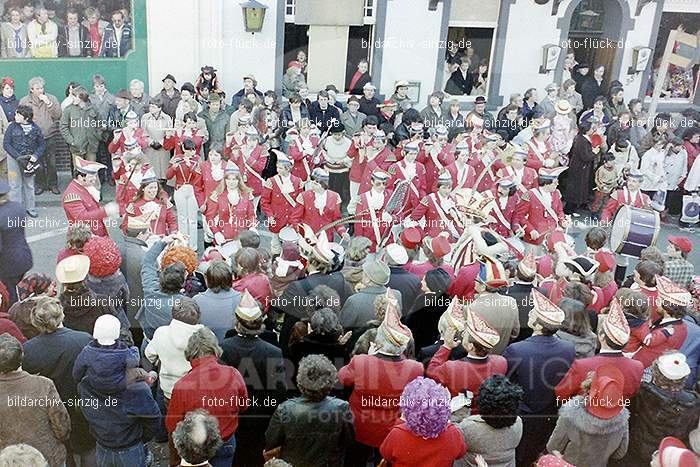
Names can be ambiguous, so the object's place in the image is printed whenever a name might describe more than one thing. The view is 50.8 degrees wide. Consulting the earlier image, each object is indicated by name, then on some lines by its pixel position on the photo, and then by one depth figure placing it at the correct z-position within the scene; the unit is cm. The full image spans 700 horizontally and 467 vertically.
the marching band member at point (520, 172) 918
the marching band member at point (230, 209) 828
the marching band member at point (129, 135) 1008
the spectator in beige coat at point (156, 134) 1093
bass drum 790
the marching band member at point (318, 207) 841
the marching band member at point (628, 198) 885
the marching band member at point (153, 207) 740
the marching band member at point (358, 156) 1053
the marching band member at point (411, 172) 938
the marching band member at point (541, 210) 856
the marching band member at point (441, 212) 838
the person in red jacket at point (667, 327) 535
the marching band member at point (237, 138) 1000
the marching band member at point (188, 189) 908
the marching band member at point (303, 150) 1017
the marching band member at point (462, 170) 970
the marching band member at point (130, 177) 796
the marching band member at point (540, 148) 1040
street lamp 1275
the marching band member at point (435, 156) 1033
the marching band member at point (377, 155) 1020
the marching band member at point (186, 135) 1046
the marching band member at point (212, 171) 882
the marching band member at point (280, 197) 863
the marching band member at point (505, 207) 854
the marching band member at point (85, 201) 737
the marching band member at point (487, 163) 987
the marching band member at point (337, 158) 1098
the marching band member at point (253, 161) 967
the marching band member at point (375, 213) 859
